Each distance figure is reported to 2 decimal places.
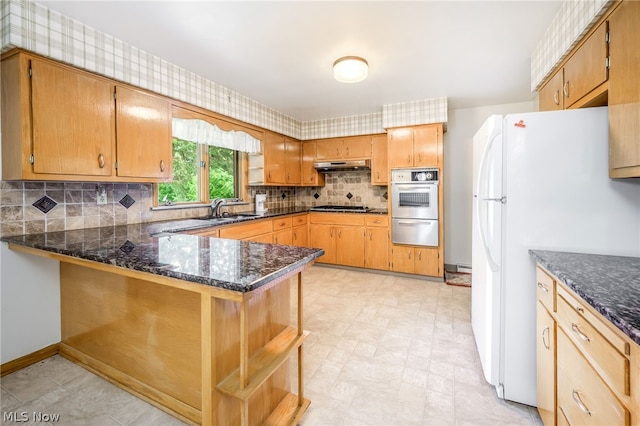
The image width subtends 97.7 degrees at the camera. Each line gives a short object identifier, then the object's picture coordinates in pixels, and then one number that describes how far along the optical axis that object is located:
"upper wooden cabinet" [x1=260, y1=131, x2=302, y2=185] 4.12
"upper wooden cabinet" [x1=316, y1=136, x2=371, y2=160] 4.49
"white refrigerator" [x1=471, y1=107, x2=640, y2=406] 1.42
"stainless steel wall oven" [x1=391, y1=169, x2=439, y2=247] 3.84
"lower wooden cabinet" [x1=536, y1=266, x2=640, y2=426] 0.75
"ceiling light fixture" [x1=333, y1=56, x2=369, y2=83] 2.46
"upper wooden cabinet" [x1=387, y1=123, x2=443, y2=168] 3.81
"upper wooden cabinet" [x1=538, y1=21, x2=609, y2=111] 1.45
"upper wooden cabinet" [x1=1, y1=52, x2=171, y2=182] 1.77
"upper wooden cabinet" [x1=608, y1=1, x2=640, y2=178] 1.19
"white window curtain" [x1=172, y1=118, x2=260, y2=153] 2.82
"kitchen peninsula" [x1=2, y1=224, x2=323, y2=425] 1.11
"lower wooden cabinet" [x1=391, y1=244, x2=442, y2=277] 3.88
